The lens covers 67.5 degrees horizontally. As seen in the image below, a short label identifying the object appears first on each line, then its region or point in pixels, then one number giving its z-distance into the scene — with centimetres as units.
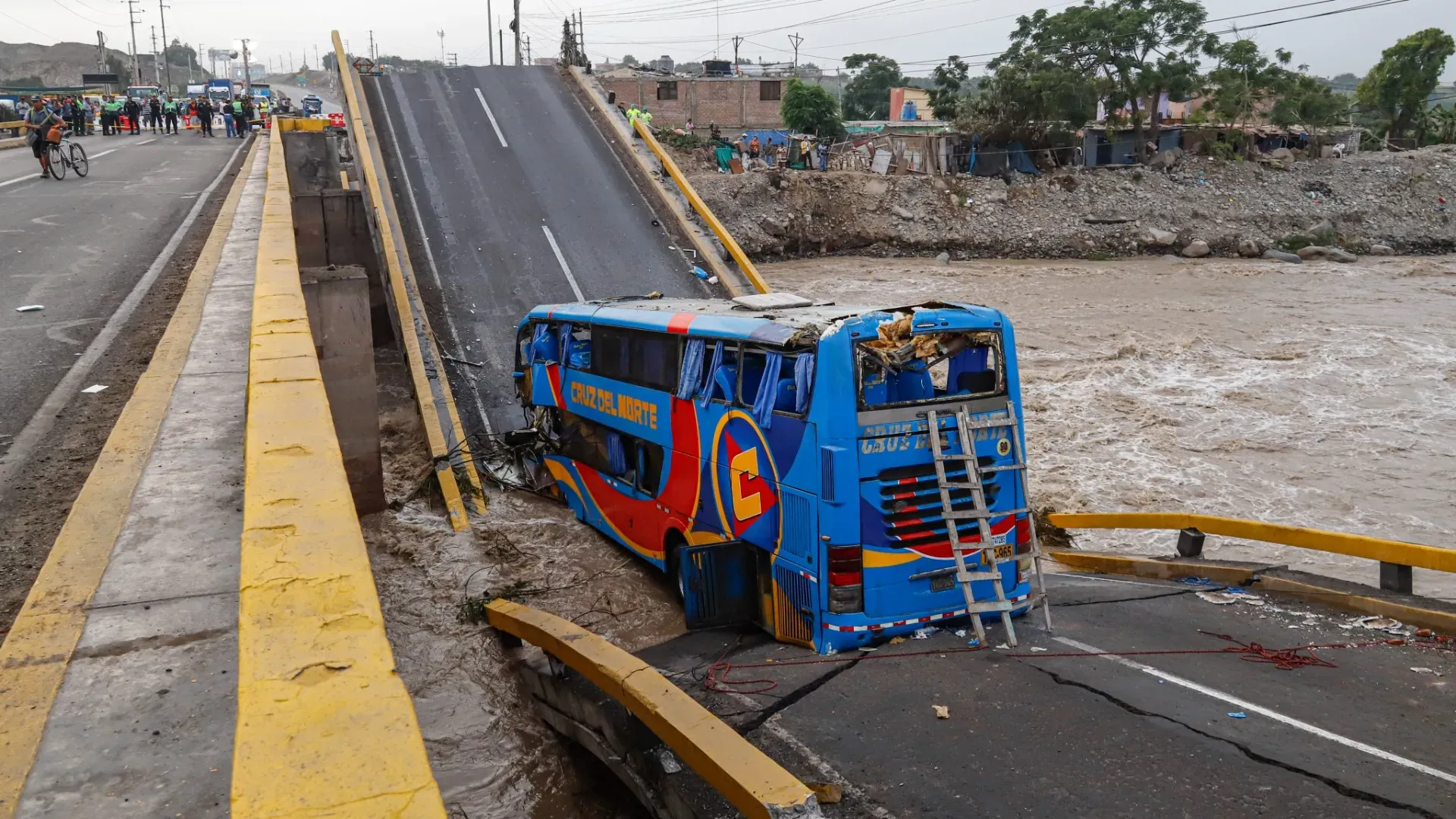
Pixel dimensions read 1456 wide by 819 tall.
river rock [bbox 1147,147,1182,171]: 4478
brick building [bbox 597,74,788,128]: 5916
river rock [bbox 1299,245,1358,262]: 4022
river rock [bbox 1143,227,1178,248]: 4178
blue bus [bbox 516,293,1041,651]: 837
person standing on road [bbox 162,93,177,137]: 4397
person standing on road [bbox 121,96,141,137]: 4225
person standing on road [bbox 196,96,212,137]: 4203
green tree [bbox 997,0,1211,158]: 4203
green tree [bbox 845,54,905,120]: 8031
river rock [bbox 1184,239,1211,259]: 4119
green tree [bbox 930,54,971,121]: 5475
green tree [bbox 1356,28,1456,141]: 5053
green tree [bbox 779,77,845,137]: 5362
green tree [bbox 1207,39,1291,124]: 4397
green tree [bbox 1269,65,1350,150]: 4841
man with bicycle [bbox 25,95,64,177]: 2294
